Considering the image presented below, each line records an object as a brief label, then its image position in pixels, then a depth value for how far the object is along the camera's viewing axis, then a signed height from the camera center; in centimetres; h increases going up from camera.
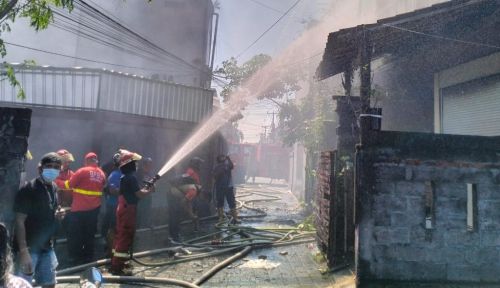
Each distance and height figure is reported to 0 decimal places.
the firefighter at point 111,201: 696 -90
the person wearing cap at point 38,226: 357 -77
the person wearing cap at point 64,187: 727 -65
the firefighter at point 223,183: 1050 -57
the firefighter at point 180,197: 834 -87
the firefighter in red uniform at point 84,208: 669 -100
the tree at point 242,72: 1812 +489
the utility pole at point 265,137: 5964 +514
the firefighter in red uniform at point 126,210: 568 -87
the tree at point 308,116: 1325 +254
